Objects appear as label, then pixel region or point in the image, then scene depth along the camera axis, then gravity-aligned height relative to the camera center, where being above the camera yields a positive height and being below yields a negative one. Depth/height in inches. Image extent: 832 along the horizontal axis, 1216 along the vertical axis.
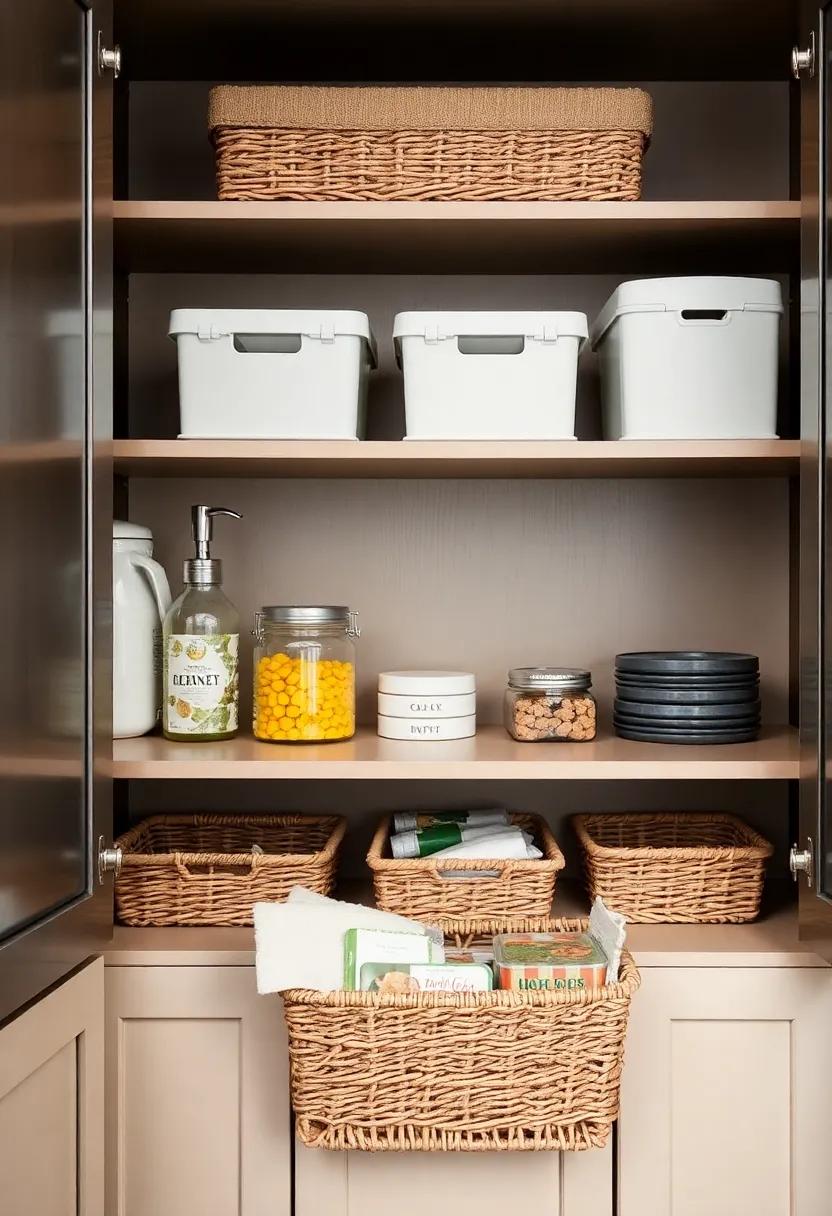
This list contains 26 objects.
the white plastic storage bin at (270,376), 59.1 +12.2
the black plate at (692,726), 62.0 -7.6
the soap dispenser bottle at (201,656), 61.7 -3.4
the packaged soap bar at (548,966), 48.9 -17.0
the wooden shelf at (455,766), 56.0 -8.9
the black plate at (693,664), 61.9 -4.0
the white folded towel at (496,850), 59.5 -14.1
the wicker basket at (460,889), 57.6 -15.7
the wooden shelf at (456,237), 57.2 +20.6
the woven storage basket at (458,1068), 47.9 -21.3
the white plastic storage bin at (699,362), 58.3 +12.7
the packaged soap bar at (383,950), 49.5 -16.6
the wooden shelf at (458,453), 57.2 +7.7
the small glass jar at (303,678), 61.3 -4.7
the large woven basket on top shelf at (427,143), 57.6 +24.5
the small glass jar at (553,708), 63.1 -6.6
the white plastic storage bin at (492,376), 58.6 +12.0
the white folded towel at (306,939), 49.3 -16.3
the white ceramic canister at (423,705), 62.1 -6.3
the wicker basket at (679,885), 59.4 -16.0
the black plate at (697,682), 62.1 -5.1
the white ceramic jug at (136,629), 62.7 -1.9
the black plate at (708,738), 61.7 -8.3
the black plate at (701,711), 61.8 -6.7
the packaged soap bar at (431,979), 48.8 -17.4
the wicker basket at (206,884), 58.9 -15.9
